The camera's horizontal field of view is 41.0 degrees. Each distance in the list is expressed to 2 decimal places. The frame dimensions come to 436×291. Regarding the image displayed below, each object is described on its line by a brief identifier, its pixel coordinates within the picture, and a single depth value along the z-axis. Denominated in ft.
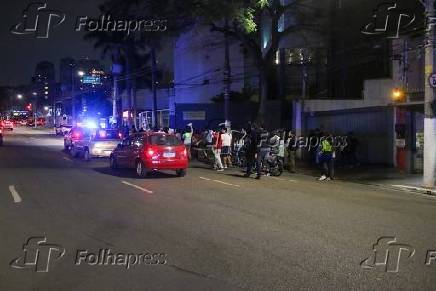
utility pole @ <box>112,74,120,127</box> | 189.11
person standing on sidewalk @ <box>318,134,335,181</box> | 69.41
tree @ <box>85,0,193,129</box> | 93.45
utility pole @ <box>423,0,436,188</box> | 59.72
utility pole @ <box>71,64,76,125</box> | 296.22
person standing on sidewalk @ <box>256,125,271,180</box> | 70.12
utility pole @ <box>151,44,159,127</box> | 150.51
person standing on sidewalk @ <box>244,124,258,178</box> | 69.36
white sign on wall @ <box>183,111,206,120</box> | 163.02
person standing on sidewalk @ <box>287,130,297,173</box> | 79.36
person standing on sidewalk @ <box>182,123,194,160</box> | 97.66
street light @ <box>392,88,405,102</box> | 76.94
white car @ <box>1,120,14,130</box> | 275.59
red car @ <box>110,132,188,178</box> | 65.92
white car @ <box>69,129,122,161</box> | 91.86
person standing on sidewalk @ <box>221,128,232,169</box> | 81.81
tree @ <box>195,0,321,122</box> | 89.66
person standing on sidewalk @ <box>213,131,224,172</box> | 80.53
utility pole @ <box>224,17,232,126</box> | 108.47
